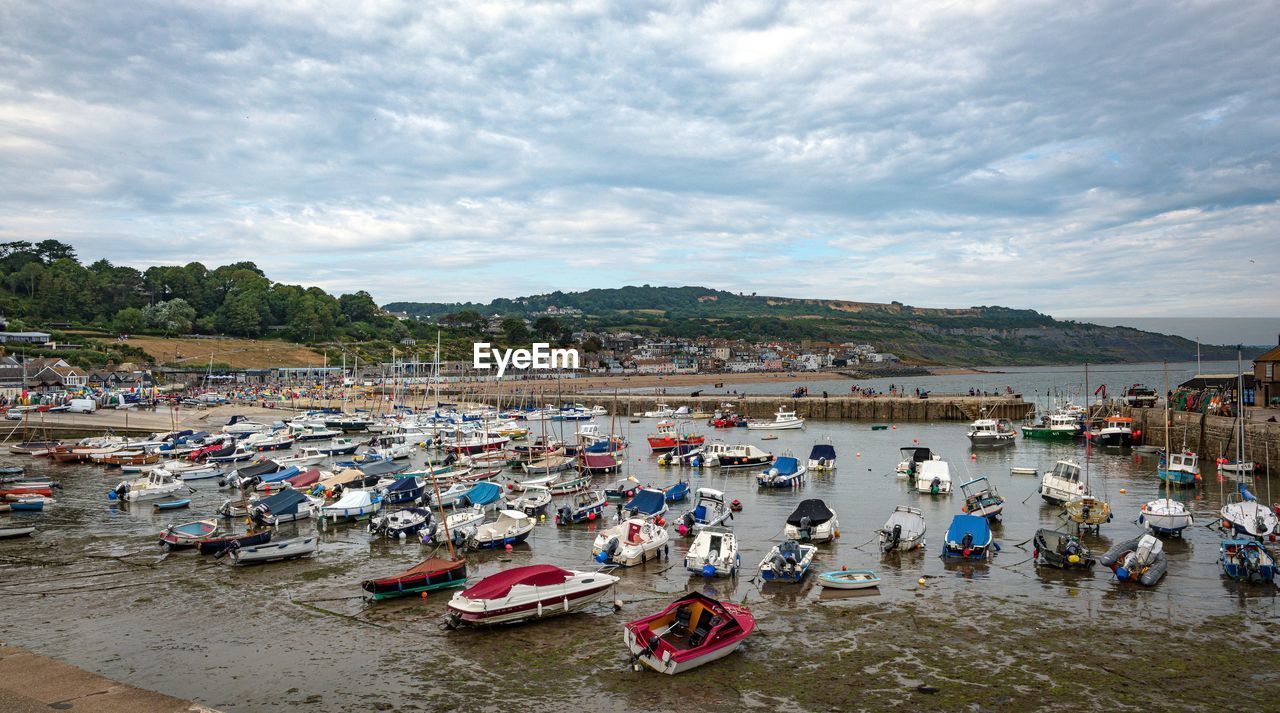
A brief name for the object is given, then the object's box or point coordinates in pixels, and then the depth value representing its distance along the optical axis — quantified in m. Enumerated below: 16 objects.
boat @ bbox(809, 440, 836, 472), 47.53
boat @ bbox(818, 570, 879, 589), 22.45
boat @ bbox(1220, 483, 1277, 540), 26.39
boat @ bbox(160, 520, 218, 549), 27.72
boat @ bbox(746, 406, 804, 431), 75.81
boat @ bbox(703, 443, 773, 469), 48.81
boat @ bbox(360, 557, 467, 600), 21.67
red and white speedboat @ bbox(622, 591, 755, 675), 16.58
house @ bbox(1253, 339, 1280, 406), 52.84
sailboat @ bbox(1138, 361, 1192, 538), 27.62
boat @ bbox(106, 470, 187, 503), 37.44
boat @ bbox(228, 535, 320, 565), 25.84
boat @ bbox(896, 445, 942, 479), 44.36
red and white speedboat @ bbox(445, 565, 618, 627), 19.36
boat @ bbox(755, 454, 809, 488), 41.41
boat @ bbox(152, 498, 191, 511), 36.00
